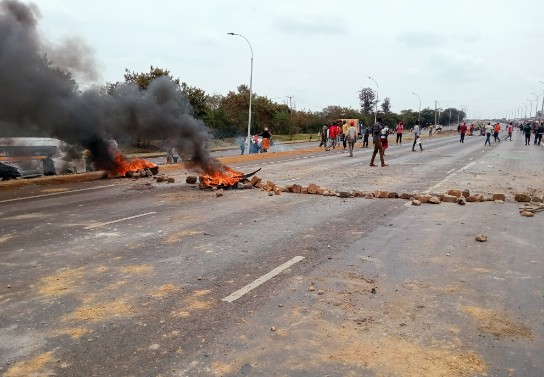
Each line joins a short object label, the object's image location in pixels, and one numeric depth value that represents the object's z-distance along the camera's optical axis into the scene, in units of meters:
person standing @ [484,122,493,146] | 32.94
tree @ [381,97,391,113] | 87.50
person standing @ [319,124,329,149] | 30.23
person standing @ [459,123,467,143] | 36.72
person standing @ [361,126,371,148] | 32.78
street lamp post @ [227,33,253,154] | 28.38
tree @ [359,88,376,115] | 78.50
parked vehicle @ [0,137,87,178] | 14.17
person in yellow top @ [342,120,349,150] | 34.30
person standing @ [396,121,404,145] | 34.50
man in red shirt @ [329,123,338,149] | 29.50
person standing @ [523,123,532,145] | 33.41
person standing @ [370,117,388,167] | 15.81
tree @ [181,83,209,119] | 34.84
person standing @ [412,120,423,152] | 26.61
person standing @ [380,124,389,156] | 18.96
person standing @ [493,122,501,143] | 37.41
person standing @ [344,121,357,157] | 22.64
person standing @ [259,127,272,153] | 25.73
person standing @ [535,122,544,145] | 33.47
